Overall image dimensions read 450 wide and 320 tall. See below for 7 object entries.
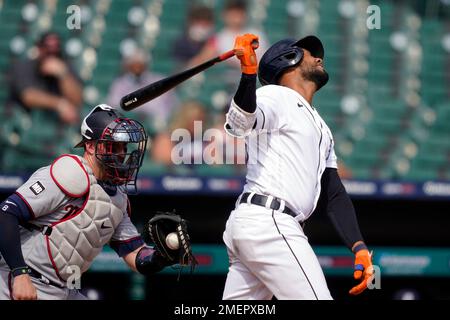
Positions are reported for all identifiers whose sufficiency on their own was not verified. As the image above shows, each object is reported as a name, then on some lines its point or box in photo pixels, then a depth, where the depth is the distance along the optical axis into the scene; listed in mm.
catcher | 7637
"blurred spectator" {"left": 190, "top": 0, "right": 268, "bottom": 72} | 15703
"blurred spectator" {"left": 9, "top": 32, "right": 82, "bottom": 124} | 14734
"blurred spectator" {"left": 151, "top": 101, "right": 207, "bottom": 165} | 14102
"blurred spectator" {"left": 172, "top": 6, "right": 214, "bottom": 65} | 15875
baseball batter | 7660
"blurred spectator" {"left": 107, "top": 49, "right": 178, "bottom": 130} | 14687
